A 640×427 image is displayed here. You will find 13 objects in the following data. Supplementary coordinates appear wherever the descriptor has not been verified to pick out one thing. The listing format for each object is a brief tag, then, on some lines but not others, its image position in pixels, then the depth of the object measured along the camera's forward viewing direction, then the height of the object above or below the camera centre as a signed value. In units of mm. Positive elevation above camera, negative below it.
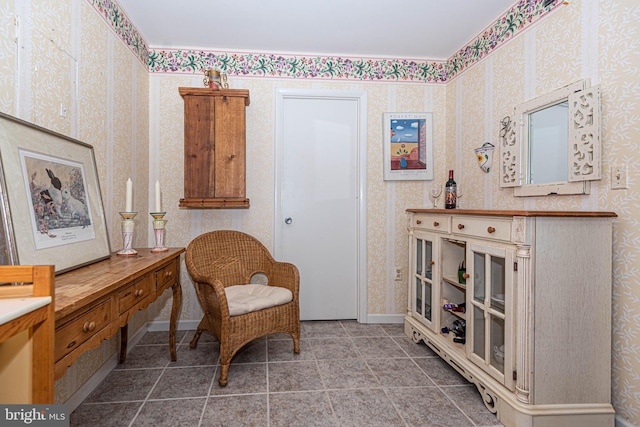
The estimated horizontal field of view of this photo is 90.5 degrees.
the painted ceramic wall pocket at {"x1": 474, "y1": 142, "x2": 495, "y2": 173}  2455 +414
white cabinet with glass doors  1513 -531
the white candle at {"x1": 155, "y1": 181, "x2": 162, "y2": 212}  2062 +64
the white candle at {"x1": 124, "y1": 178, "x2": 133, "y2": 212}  1903 +65
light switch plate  1536 +154
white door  3027 +95
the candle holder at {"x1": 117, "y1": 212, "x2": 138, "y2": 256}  1917 -142
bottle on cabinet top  2557 +120
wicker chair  1997 -558
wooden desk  1028 -367
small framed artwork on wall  3053 +610
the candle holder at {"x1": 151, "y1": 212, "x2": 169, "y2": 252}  2166 -154
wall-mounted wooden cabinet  2582 +504
